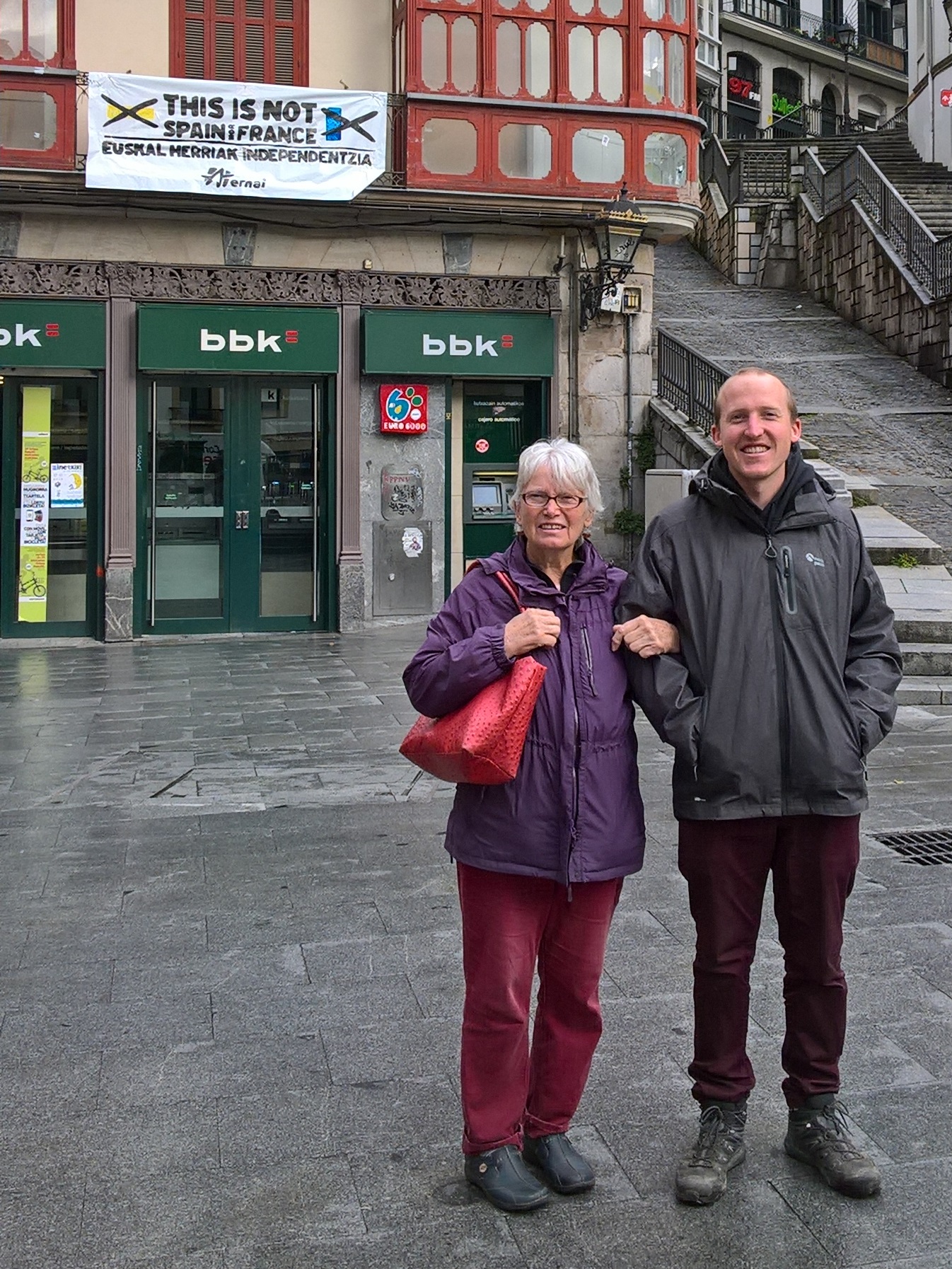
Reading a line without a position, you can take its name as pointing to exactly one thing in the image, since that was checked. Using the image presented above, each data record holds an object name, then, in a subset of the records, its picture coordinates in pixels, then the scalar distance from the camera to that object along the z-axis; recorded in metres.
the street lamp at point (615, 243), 15.87
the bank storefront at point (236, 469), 15.56
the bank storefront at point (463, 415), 16.09
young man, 3.48
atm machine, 16.73
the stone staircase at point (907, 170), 25.31
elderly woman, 3.44
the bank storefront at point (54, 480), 15.24
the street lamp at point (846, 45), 46.47
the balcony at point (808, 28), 48.59
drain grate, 6.50
